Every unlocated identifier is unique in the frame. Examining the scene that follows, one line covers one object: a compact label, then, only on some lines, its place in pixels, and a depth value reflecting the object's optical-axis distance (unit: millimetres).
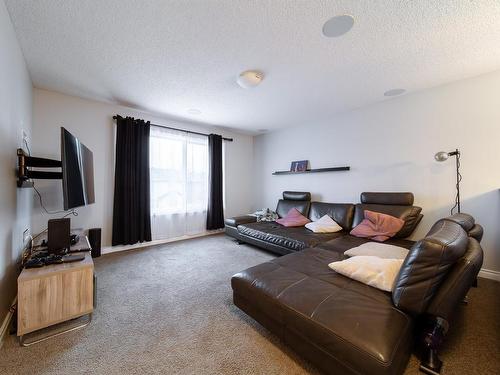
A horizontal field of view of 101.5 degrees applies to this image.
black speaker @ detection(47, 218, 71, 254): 1823
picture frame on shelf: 4173
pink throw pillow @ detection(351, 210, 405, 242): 2588
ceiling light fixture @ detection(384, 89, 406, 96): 2777
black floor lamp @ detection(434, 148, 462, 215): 2344
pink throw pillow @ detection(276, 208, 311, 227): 3512
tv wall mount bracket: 1866
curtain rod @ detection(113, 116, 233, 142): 3718
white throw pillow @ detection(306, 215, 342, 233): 3092
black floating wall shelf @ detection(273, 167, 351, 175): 3573
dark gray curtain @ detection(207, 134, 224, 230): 4414
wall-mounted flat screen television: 1714
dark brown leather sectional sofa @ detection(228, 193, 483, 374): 1004
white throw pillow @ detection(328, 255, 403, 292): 1366
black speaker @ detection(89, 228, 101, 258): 2990
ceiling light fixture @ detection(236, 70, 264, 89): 2279
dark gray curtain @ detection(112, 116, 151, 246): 3316
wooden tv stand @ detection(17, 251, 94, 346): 1404
